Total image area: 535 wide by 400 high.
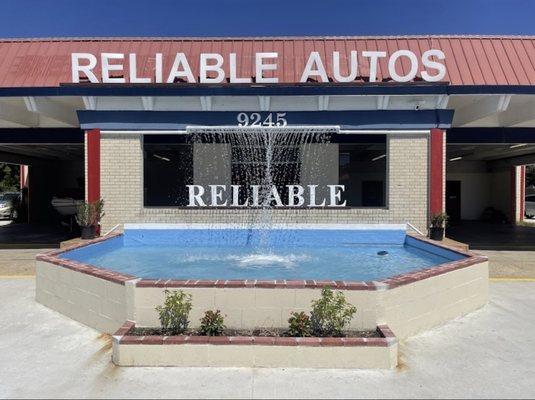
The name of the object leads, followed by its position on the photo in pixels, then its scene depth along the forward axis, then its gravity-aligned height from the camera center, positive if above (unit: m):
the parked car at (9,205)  25.58 -0.73
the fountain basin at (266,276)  5.58 -1.61
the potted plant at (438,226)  12.27 -0.99
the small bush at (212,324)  5.21 -1.69
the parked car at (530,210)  28.80 -1.22
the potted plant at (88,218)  12.27 -0.74
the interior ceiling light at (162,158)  20.56 +1.79
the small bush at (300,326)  5.17 -1.69
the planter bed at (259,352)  4.93 -1.93
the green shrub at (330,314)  5.25 -1.57
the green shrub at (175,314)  5.35 -1.60
